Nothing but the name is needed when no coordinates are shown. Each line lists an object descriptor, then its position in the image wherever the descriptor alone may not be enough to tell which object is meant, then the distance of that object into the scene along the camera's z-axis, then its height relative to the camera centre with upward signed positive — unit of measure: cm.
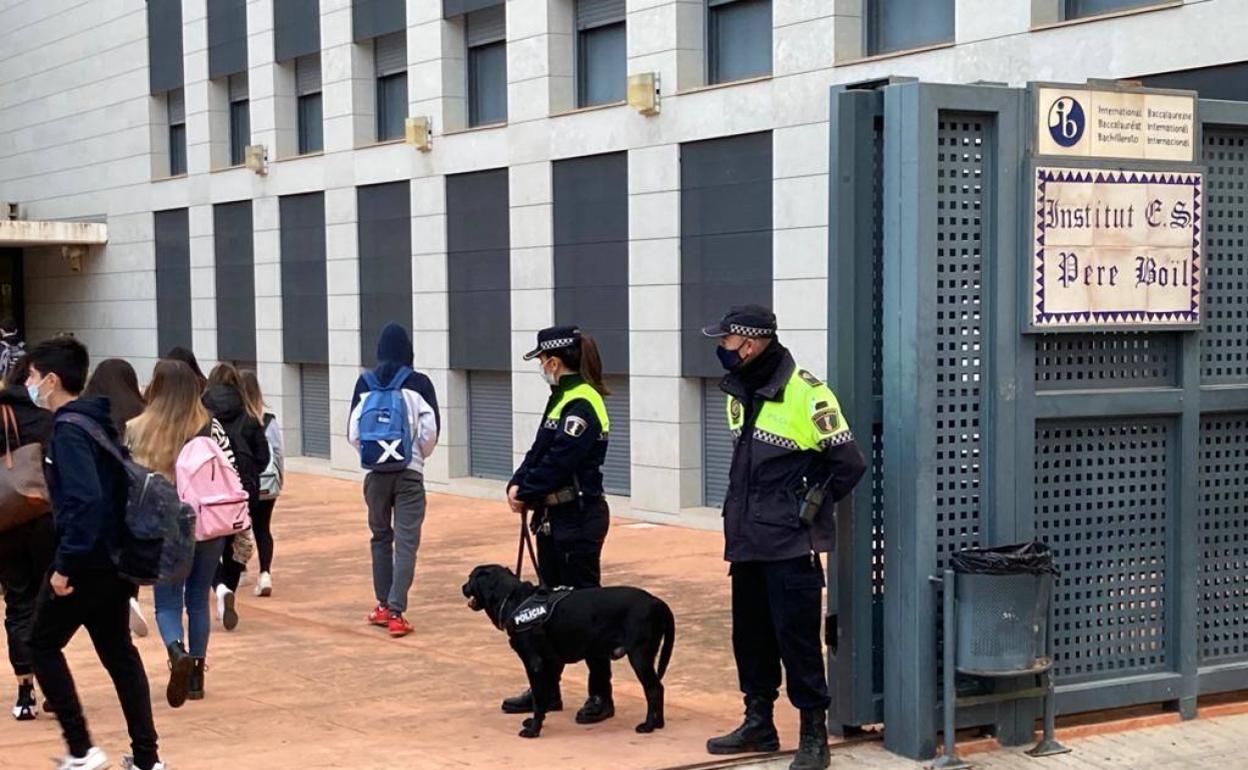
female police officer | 850 -91
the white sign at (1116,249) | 758 +20
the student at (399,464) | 1075 -107
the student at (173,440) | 838 -71
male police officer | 714 -83
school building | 1473 +148
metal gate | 738 -63
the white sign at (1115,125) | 758 +78
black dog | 774 -158
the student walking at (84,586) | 670 -117
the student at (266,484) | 1166 -135
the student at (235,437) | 1117 -93
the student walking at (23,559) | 797 -125
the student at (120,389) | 864 -46
